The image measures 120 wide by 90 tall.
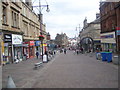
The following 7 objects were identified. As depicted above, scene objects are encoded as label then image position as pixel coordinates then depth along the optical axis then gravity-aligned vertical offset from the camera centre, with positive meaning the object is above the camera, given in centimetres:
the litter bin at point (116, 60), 1163 -165
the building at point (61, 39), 9620 +409
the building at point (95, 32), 4204 +433
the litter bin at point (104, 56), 1476 -148
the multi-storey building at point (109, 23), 2191 +430
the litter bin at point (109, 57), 1369 -150
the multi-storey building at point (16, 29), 1413 +224
